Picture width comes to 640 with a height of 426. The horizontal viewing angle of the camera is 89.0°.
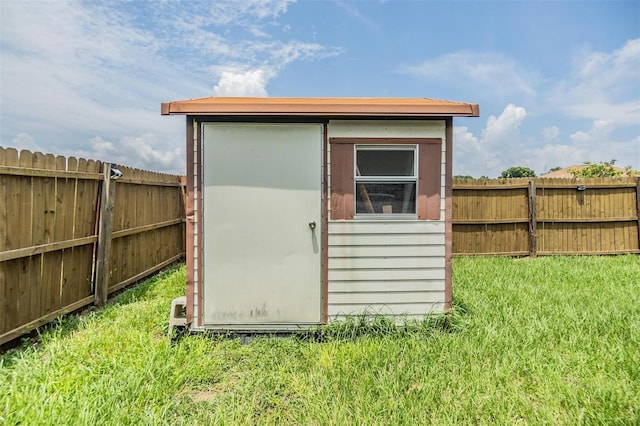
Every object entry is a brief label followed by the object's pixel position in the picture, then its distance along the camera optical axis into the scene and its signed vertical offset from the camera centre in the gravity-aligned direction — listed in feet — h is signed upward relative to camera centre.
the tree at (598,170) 45.01 +7.19
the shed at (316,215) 11.71 +0.13
